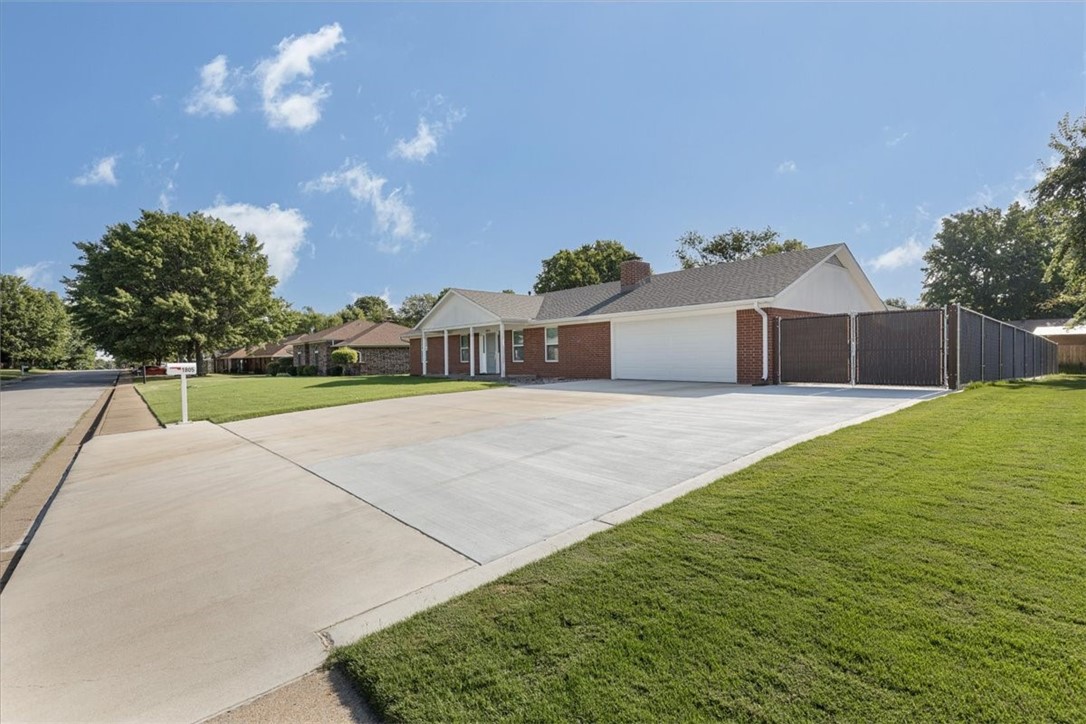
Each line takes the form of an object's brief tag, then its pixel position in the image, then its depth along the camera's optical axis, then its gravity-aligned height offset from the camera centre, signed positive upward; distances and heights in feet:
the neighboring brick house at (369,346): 113.39 +2.26
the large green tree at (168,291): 108.68 +15.79
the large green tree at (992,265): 126.62 +20.08
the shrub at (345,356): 102.78 -0.14
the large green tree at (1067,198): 57.77 +16.88
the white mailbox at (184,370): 34.65 -0.75
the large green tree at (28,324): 176.45 +14.28
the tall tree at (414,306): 234.99 +22.92
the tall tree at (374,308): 229.86 +22.20
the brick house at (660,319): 48.52 +3.70
